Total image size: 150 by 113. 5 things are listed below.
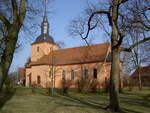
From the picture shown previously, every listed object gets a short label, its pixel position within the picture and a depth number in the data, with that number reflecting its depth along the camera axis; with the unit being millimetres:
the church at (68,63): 38500
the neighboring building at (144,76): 51834
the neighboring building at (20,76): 65538
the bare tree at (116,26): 11219
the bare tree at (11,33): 6656
